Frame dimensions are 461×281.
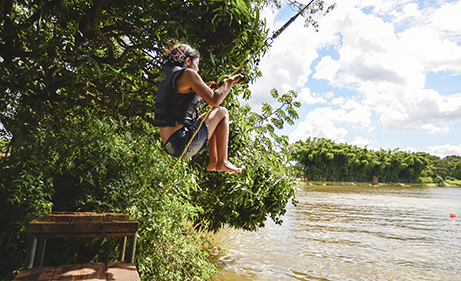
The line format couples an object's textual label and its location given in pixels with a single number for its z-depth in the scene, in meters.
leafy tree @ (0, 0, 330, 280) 3.50
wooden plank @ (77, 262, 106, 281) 2.23
